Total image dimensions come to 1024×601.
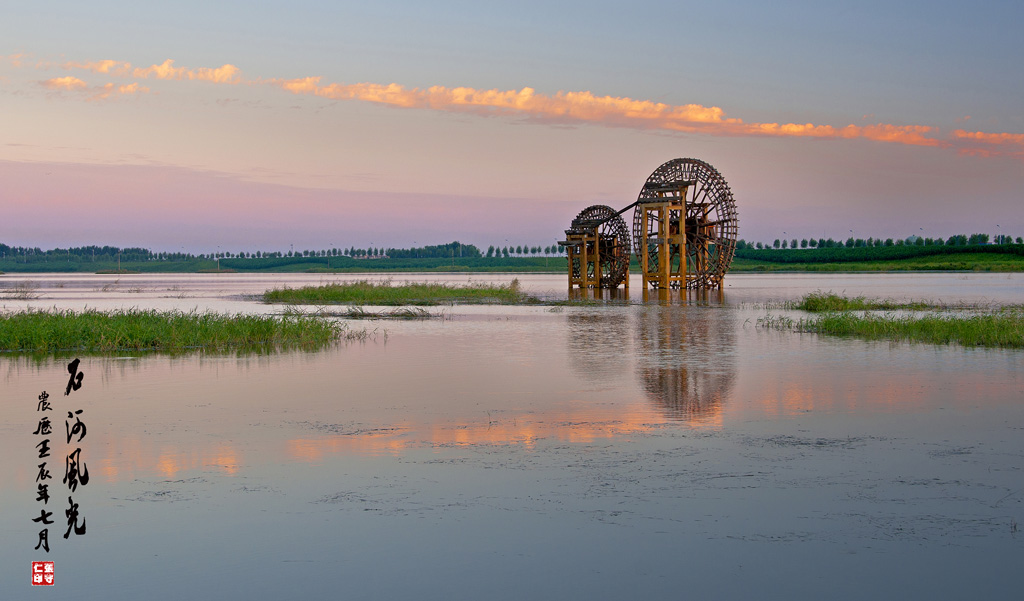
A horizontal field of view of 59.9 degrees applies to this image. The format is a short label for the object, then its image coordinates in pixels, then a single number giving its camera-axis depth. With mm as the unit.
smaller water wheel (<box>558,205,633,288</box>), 63062
